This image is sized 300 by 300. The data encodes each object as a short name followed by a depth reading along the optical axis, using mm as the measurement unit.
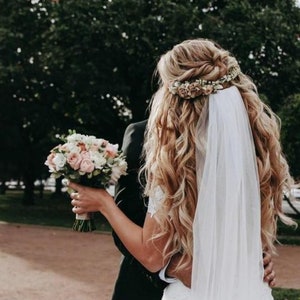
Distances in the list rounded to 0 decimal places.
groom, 3092
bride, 2689
